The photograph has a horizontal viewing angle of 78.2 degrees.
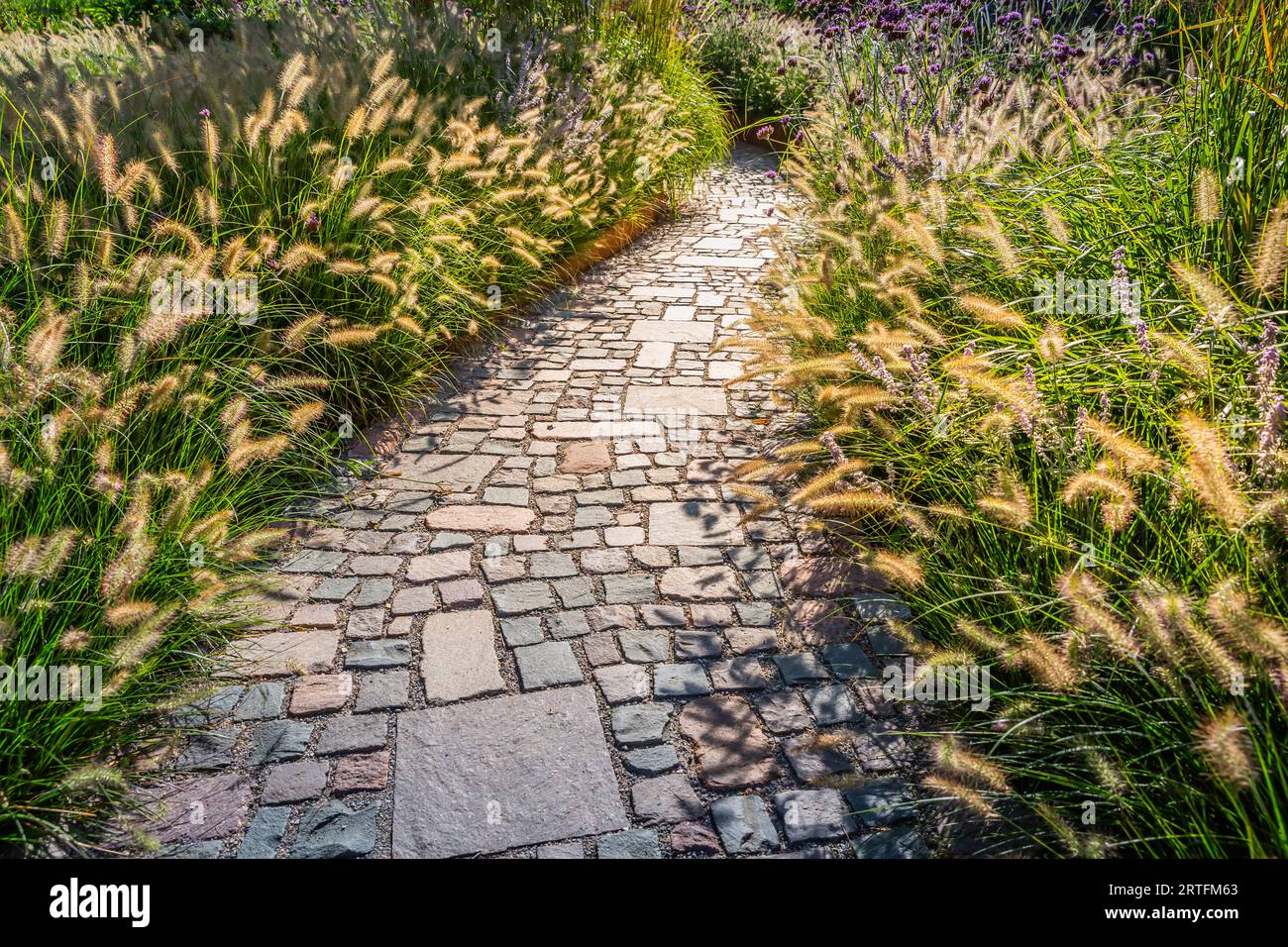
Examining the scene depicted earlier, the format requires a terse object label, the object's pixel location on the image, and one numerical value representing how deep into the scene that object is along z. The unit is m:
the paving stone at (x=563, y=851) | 2.00
